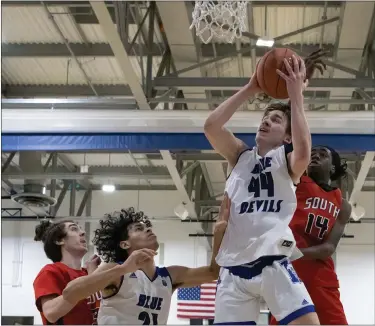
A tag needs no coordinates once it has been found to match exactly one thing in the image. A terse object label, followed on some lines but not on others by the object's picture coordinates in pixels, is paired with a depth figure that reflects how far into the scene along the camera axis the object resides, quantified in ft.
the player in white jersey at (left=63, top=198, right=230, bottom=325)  8.93
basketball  8.52
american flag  45.42
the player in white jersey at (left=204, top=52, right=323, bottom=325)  7.84
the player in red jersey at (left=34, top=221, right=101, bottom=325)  10.08
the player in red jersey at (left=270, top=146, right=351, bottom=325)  9.68
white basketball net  16.89
